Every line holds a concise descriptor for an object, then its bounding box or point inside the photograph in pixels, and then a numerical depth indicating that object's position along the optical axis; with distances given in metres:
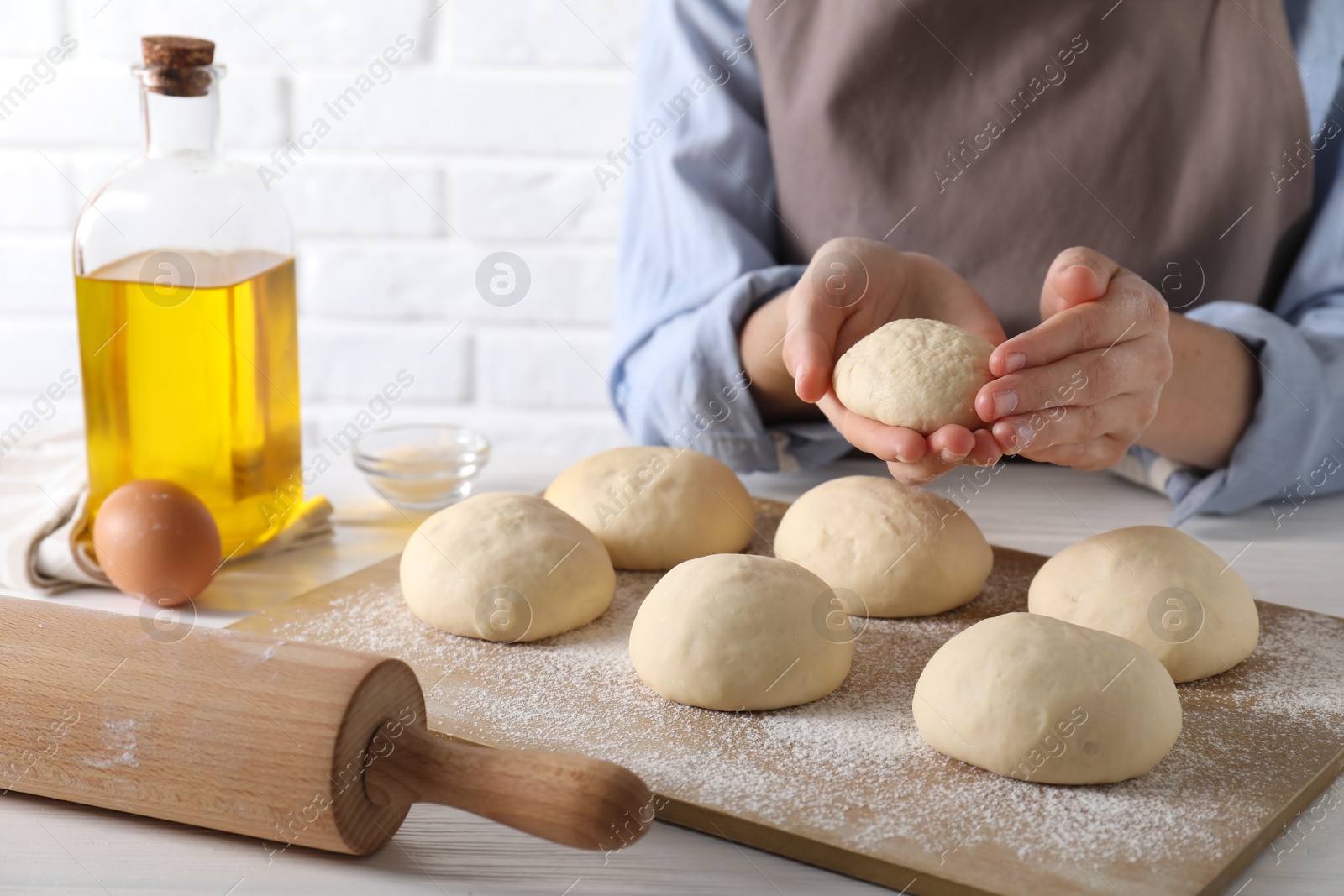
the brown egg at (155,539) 1.00
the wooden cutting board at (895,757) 0.70
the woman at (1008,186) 1.37
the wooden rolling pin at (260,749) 0.64
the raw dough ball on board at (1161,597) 0.94
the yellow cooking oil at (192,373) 1.04
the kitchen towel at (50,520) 1.05
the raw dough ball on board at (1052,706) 0.78
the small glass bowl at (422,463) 1.26
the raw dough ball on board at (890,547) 1.05
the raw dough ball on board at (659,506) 1.16
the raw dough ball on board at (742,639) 0.88
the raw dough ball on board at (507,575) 1.00
